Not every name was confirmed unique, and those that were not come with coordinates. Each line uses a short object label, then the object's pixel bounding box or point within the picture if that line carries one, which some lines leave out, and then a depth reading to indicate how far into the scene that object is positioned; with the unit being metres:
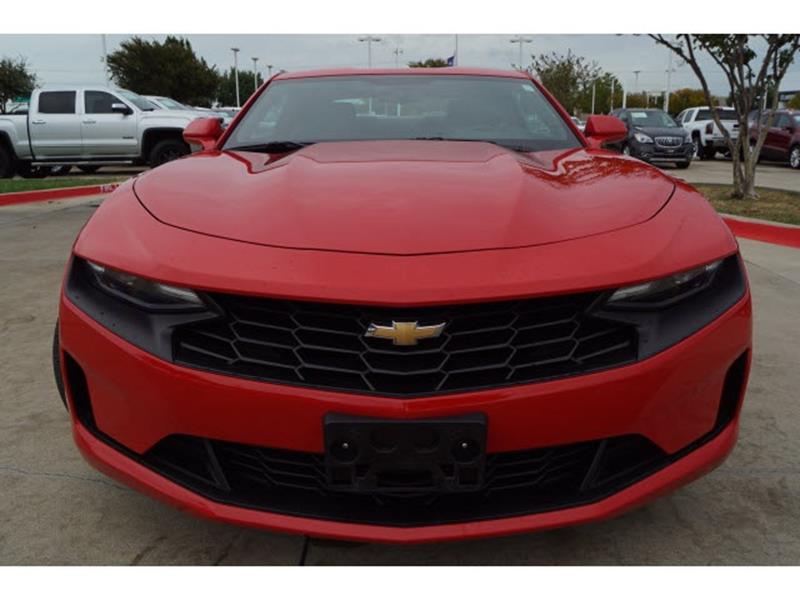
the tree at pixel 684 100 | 74.12
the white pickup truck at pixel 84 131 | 13.38
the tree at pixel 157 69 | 43.78
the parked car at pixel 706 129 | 20.31
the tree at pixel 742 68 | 9.40
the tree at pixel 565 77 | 35.34
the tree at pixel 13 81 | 41.62
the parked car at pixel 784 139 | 17.20
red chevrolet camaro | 1.50
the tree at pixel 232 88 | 74.69
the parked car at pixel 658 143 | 16.64
